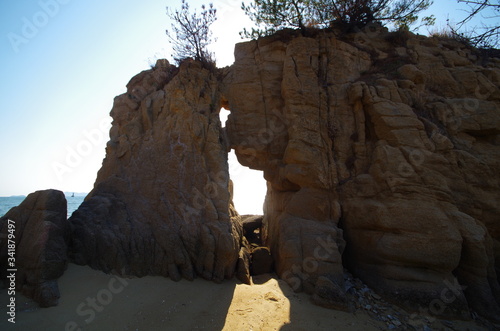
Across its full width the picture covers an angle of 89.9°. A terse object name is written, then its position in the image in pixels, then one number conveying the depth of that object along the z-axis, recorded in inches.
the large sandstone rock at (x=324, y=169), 217.5
